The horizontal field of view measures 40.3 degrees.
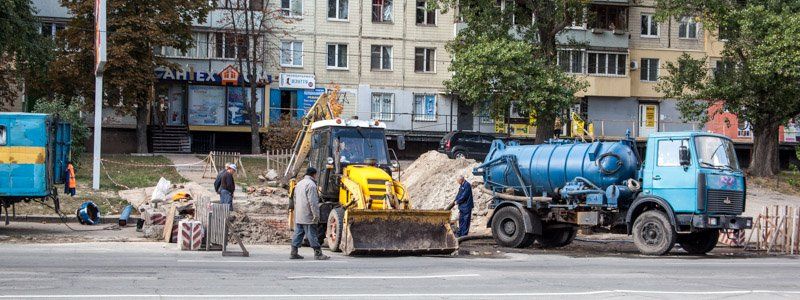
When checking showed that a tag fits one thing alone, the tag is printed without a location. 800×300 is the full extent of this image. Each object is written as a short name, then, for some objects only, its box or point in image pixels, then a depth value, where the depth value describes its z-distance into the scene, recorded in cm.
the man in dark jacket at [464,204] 2711
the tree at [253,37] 5459
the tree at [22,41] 4088
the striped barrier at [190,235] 2170
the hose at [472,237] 2689
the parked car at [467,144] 5181
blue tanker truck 2444
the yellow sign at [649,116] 6425
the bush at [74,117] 4011
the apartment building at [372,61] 5797
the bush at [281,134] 5250
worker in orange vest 2666
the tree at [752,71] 4325
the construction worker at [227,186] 2734
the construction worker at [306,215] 1995
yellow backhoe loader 2139
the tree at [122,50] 5003
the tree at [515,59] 4525
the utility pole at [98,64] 3247
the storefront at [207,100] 5719
